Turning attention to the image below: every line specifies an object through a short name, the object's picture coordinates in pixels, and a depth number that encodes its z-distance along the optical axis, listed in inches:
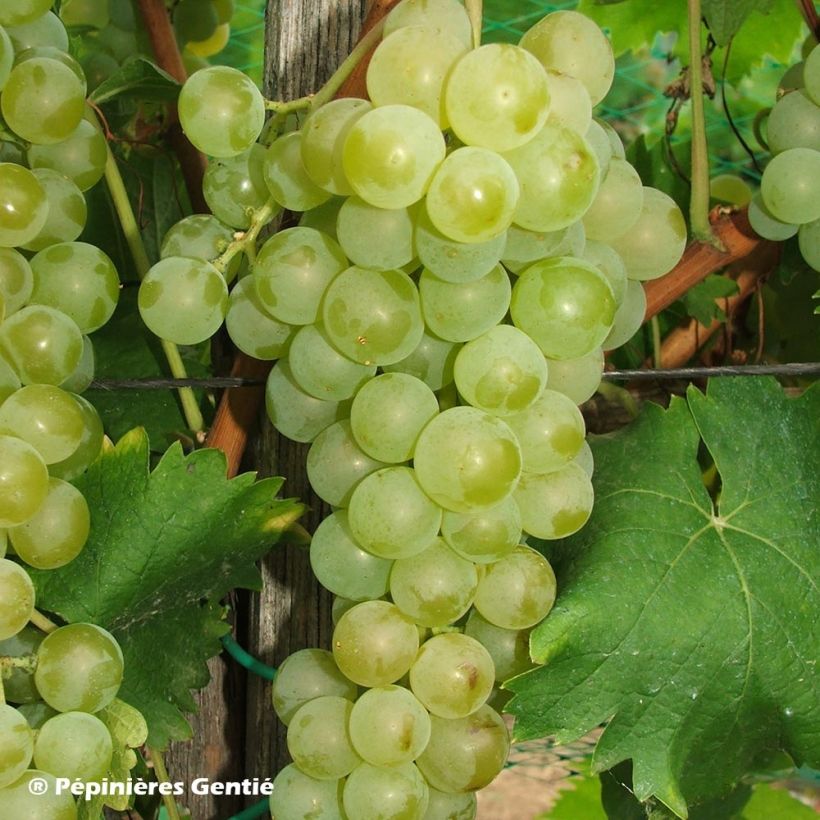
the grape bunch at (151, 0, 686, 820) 12.0
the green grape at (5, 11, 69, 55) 14.1
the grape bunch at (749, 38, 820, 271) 15.1
